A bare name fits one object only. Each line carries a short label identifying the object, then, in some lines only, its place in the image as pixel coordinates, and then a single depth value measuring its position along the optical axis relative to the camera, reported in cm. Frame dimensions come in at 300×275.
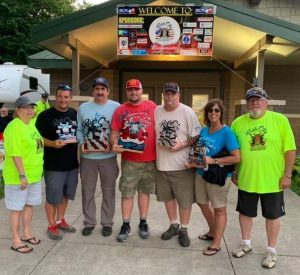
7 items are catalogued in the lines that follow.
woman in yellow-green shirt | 272
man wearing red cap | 299
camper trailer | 979
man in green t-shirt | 260
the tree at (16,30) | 1578
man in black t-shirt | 305
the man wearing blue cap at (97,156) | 308
